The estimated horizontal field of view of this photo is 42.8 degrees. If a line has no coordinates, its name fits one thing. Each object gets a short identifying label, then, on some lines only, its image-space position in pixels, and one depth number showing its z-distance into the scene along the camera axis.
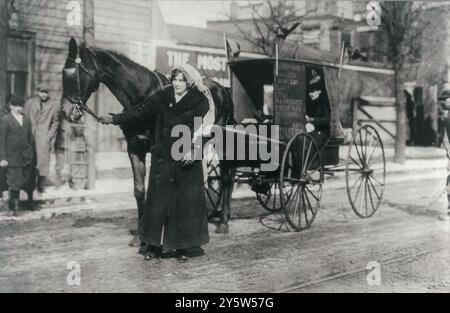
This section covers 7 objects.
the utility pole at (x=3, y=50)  9.46
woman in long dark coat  6.05
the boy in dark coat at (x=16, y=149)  9.26
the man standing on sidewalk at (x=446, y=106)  8.73
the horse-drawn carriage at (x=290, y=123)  7.86
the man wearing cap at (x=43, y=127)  10.95
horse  6.57
